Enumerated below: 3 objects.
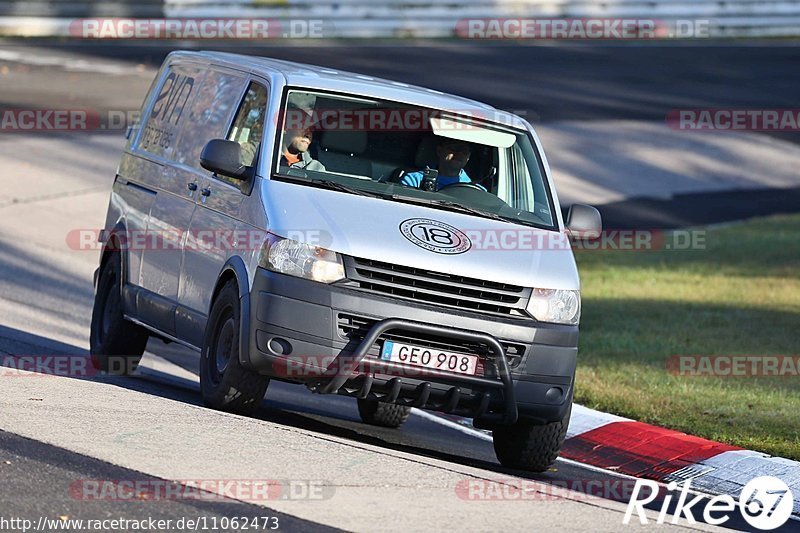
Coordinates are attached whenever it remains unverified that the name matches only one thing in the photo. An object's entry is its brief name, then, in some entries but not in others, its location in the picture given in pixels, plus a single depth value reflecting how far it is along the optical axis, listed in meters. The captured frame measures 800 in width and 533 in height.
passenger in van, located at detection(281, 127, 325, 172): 17.39
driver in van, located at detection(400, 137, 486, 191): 18.16
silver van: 15.82
